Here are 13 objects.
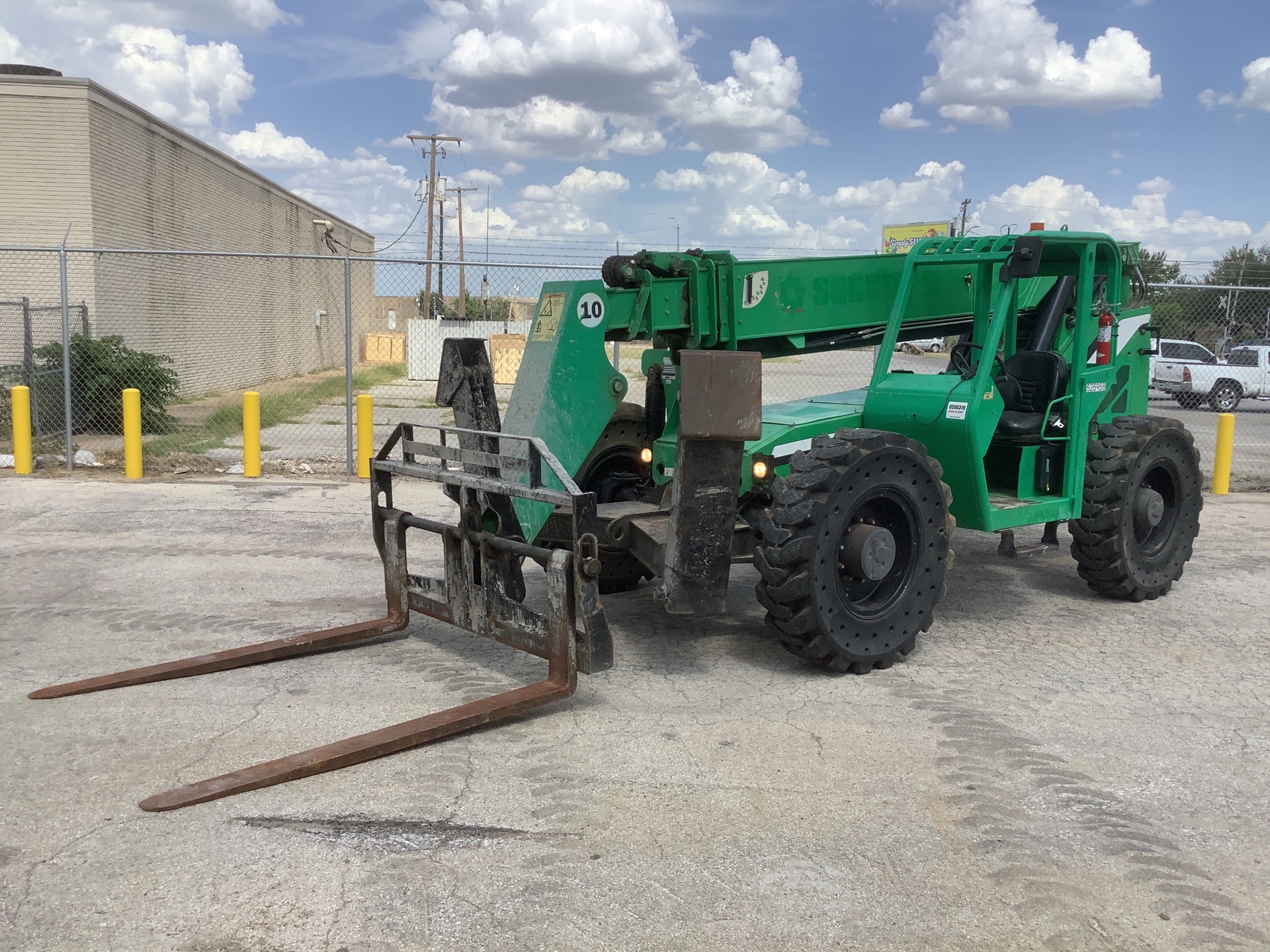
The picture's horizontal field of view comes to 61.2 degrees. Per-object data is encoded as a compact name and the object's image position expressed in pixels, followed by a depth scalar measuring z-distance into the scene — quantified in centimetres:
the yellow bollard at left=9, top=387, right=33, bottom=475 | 1204
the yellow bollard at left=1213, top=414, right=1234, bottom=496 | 1238
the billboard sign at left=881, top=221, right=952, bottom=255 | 3994
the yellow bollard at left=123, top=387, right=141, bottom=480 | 1191
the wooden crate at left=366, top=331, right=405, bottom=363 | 3875
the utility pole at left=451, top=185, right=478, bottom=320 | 2445
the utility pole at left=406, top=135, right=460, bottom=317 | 4288
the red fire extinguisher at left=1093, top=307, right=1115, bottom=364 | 687
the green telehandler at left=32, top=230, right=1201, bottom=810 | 520
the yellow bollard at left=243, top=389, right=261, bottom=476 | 1197
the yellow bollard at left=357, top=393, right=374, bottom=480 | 1190
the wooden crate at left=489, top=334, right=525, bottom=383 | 2439
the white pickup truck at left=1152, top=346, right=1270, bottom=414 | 2603
